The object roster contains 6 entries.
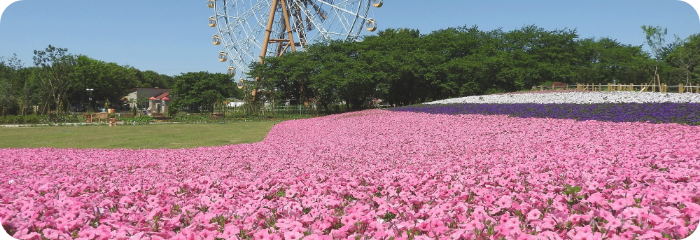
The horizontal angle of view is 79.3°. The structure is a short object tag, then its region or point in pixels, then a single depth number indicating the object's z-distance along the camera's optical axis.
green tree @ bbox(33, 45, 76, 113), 39.28
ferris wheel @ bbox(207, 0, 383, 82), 35.72
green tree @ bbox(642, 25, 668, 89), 61.03
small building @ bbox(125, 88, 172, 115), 73.03
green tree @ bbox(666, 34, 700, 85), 53.69
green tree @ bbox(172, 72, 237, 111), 49.42
